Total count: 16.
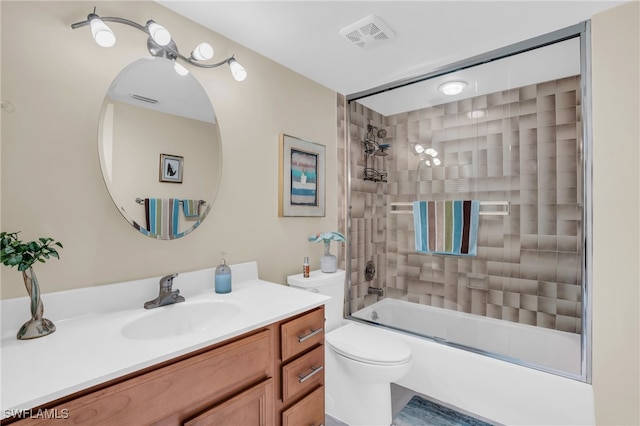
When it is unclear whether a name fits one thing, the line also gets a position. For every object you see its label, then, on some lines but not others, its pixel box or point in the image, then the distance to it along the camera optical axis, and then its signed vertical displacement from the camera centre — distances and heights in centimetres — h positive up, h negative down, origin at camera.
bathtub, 164 -96
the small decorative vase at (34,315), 100 -34
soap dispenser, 153 -34
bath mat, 187 -130
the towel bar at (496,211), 218 +2
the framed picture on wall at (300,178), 206 +25
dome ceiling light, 222 +93
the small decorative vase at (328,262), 220 -36
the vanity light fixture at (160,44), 122 +79
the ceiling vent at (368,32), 166 +104
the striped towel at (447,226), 220 -10
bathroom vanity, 75 -45
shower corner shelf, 263 +53
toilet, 171 -87
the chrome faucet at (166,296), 132 -37
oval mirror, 132 +31
